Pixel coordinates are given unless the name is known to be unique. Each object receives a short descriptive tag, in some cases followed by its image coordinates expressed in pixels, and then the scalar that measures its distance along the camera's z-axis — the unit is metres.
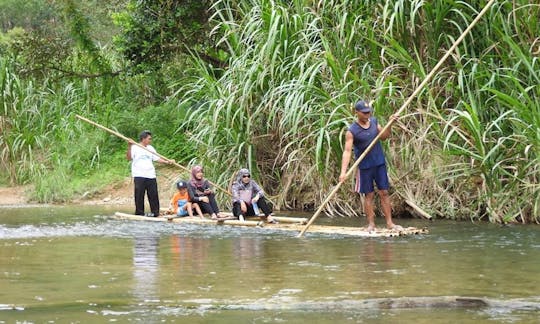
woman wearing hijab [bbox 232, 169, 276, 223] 13.66
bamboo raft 11.44
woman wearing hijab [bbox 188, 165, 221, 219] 14.24
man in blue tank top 11.58
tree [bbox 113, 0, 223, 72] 18.78
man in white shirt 14.88
